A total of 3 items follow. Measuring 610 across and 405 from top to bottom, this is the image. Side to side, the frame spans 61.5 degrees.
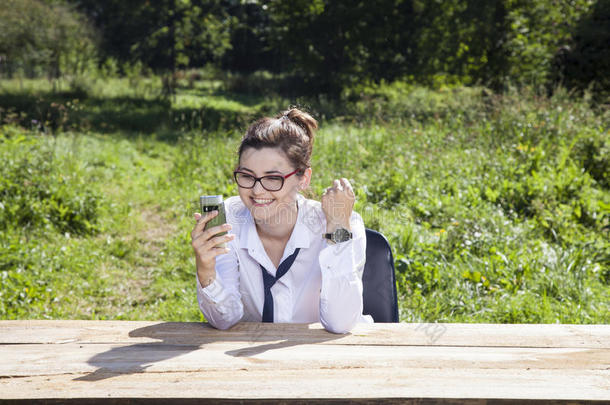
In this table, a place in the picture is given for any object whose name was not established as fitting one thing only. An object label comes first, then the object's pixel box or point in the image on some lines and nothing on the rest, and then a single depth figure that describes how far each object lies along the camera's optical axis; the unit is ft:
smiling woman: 6.45
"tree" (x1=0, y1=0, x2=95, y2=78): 48.75
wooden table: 4.28
